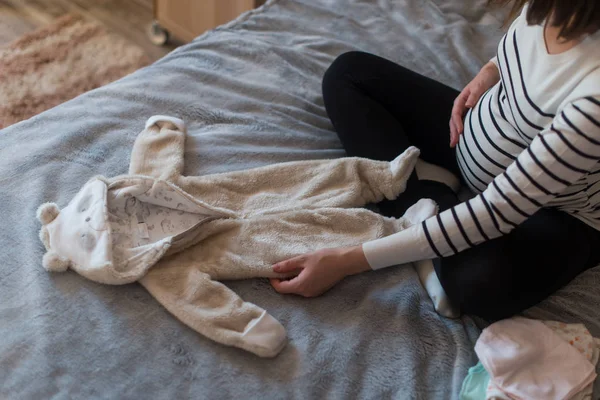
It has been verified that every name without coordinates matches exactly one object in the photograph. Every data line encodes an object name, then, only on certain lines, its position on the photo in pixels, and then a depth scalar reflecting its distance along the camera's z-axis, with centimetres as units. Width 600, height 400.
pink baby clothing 80
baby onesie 86
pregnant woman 77
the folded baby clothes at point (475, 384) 82
